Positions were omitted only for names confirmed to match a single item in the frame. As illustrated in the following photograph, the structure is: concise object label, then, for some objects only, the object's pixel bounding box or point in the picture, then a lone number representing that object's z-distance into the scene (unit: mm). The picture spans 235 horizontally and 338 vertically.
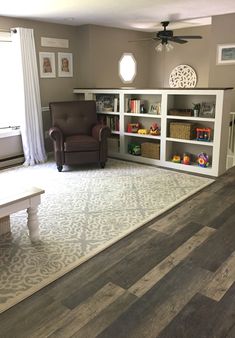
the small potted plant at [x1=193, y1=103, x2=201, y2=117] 4699
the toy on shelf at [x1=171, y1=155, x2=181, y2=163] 5078
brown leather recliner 4914
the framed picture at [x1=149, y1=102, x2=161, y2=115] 5114
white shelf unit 4477
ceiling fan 5660
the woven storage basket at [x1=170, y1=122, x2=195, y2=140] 4801
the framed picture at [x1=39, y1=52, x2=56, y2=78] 5656
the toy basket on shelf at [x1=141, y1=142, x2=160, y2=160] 5273
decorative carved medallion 7387
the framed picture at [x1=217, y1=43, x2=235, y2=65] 5473
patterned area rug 2445
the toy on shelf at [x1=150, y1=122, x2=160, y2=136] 5250
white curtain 5148
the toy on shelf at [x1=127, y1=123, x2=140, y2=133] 5554
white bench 2520
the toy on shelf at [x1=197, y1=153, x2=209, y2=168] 4754
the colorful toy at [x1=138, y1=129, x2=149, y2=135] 5366
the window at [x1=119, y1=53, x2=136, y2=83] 7252
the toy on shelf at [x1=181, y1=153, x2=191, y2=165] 4962
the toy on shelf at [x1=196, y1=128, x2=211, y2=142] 4711
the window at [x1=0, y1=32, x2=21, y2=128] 5137
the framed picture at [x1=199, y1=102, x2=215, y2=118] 4616
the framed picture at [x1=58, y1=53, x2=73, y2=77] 5998
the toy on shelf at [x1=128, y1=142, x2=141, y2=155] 5566
